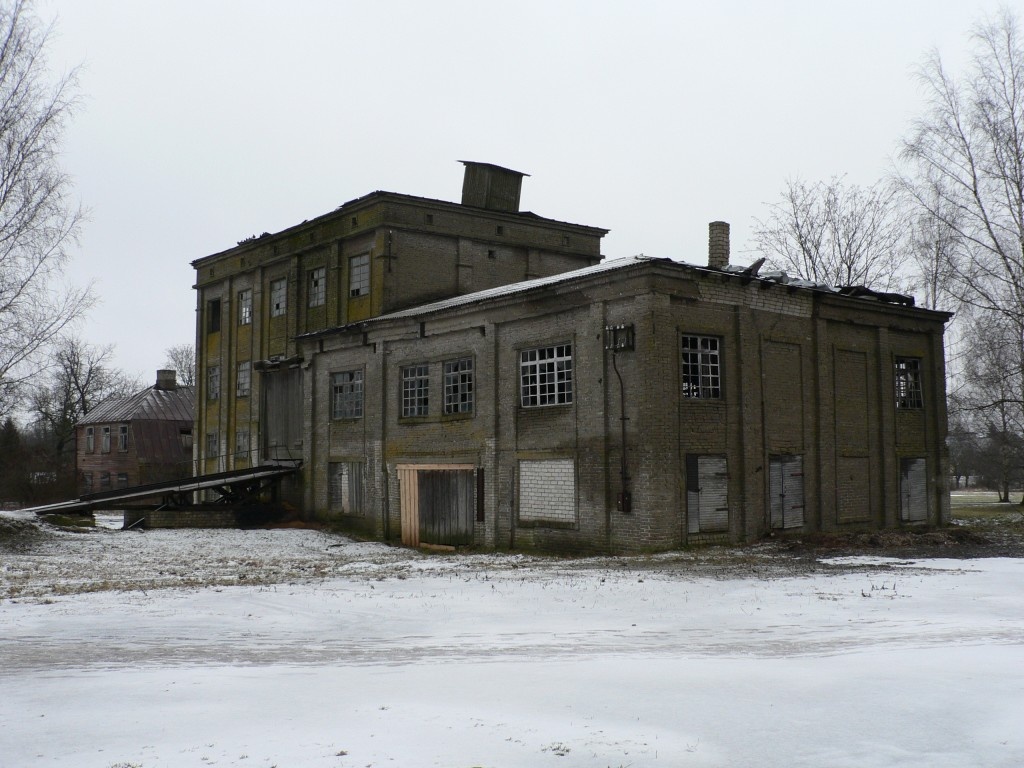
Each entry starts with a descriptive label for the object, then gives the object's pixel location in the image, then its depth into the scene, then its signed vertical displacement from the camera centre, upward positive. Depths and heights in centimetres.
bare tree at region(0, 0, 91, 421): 2120 +631
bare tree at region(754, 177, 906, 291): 3975 +916
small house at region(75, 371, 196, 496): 5175 +97
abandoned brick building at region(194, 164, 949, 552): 1938 +149
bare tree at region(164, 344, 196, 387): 8344 +881
